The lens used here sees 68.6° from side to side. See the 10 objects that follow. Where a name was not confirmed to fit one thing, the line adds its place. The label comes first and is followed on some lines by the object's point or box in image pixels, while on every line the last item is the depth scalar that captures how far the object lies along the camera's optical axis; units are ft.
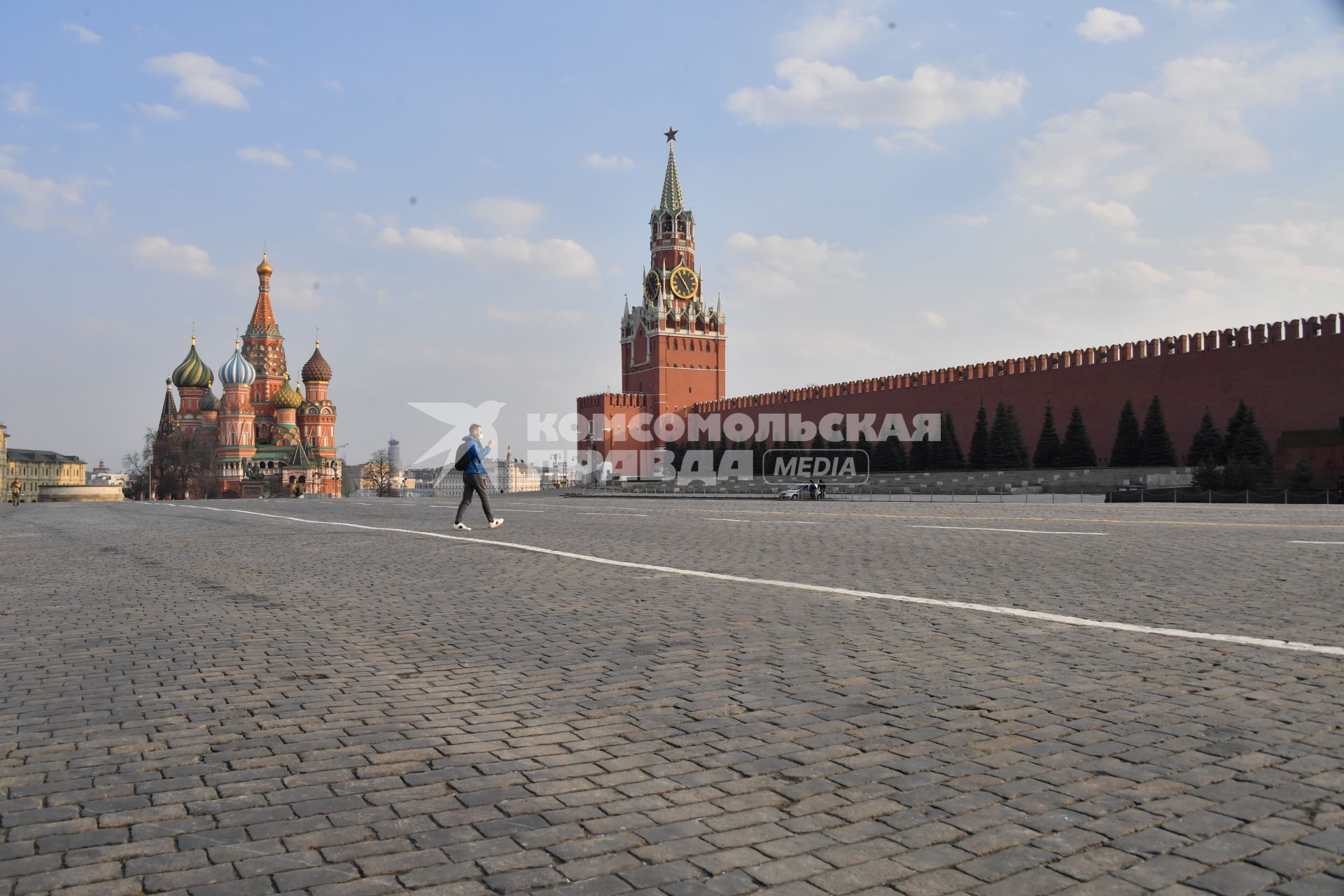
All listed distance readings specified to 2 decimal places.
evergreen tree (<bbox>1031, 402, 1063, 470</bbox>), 128.47
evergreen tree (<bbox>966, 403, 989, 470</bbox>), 138.51
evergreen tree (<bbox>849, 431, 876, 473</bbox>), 159.84
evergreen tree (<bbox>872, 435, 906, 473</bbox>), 153.69
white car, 123.65
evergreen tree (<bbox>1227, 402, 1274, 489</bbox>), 100.27
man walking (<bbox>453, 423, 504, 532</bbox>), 42.63
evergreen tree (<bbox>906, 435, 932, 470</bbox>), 148.97
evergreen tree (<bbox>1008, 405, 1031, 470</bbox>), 133.90
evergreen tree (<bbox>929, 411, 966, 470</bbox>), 143.95
